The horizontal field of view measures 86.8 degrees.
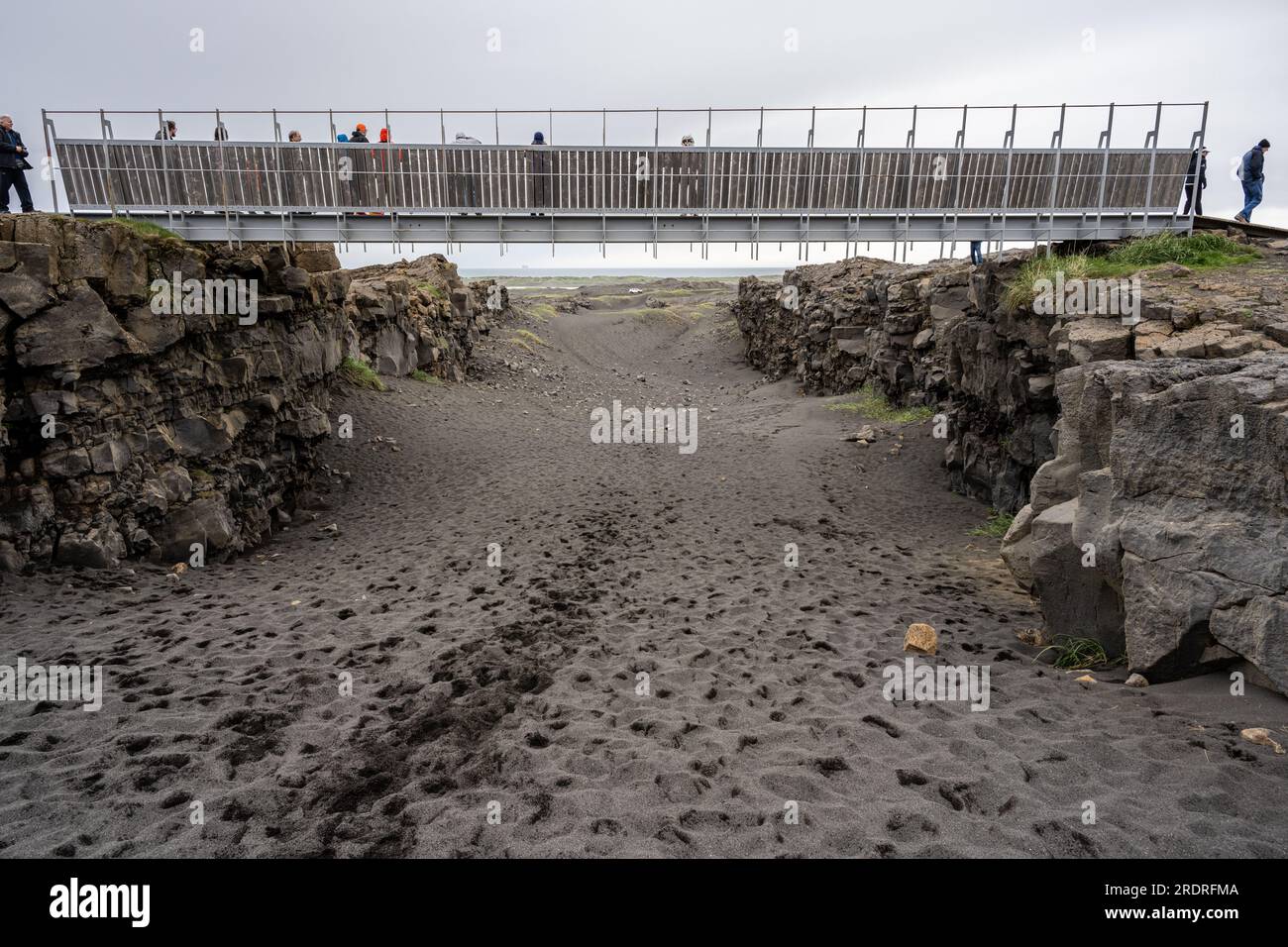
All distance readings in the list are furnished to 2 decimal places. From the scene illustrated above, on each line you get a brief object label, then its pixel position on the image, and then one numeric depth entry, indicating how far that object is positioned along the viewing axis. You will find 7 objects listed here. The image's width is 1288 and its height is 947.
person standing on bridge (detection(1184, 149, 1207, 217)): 15.40
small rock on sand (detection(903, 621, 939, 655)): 8.70
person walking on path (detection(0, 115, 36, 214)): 12.52
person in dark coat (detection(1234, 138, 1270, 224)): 15.82
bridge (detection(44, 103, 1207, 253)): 14.94
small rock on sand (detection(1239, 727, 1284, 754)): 5.62
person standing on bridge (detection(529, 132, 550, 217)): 15.82
